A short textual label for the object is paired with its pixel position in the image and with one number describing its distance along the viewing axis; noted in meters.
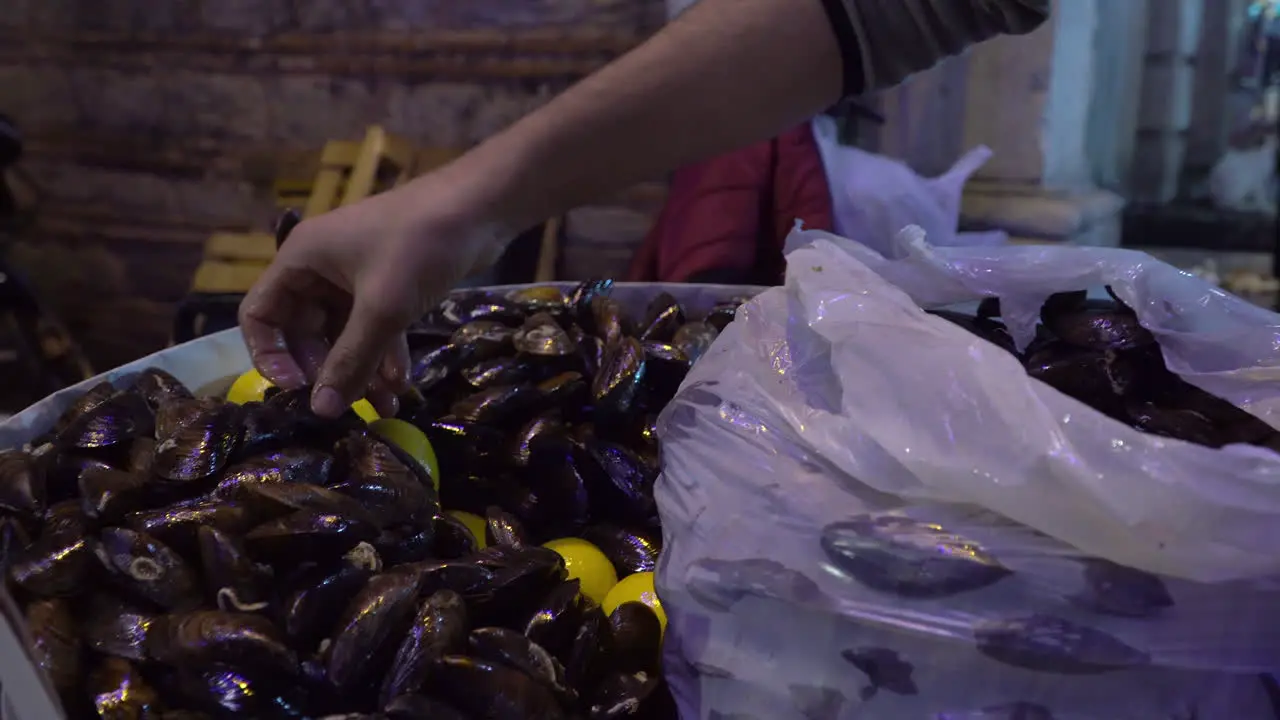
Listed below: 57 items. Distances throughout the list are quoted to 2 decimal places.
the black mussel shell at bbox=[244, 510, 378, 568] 0.70
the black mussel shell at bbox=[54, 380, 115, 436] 0.94
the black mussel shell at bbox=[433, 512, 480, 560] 0.81
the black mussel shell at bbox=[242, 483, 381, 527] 0.72
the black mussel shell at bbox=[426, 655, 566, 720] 0.62
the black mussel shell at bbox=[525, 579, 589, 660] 0.71
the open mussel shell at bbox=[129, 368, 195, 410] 1.01
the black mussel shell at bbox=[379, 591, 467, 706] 0.62
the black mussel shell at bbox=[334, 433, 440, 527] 0.77
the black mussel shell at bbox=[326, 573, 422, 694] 0.63
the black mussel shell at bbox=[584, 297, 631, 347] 1.12
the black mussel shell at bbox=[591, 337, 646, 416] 0.99
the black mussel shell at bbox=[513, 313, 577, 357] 1.07
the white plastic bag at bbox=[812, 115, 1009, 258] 2.13
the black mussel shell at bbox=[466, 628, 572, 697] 0.65
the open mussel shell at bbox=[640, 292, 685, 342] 1.17
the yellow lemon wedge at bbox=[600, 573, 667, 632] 0.81
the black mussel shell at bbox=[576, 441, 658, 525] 0.92
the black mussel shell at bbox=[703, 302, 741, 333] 1.19
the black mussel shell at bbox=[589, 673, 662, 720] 0.68
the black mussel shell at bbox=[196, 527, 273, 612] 0.68
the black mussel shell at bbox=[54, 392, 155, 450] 0.89
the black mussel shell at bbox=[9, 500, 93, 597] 0.71
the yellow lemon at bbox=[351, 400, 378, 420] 1.02
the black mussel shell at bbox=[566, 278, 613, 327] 1.22
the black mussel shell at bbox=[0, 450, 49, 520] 0.79
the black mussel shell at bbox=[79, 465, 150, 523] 0.77
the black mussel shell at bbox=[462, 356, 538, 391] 1.04
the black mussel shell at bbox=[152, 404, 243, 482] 0.79
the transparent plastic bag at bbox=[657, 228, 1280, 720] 0.50
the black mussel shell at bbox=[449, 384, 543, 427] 0.99
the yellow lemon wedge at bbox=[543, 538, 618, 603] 0.88
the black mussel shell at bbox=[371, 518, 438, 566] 0.74
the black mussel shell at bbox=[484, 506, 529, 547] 0.88
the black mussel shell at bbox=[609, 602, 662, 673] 0.75
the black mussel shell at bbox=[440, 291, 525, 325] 1.20
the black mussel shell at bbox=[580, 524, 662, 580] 0.88
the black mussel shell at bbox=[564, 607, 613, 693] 0.71
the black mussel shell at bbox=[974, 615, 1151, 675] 0.50
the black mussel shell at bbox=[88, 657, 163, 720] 0.64
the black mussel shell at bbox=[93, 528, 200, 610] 0.69
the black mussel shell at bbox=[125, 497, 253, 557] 0.72
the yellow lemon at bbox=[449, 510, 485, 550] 0.94
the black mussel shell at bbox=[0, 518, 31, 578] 0.74
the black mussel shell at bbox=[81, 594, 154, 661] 0.68
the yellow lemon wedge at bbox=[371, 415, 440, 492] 0.94
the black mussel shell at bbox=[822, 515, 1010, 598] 0.52
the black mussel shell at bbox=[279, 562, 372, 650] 0.67
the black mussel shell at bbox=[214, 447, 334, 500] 0.77
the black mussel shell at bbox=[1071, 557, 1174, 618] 0.50
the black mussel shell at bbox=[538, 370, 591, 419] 1.02
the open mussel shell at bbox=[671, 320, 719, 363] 1.08
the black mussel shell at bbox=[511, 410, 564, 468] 0.95
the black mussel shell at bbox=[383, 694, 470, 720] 0.60
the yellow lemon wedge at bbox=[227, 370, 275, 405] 1.06
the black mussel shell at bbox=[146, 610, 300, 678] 0.63
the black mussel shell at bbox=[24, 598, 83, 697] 0.65
